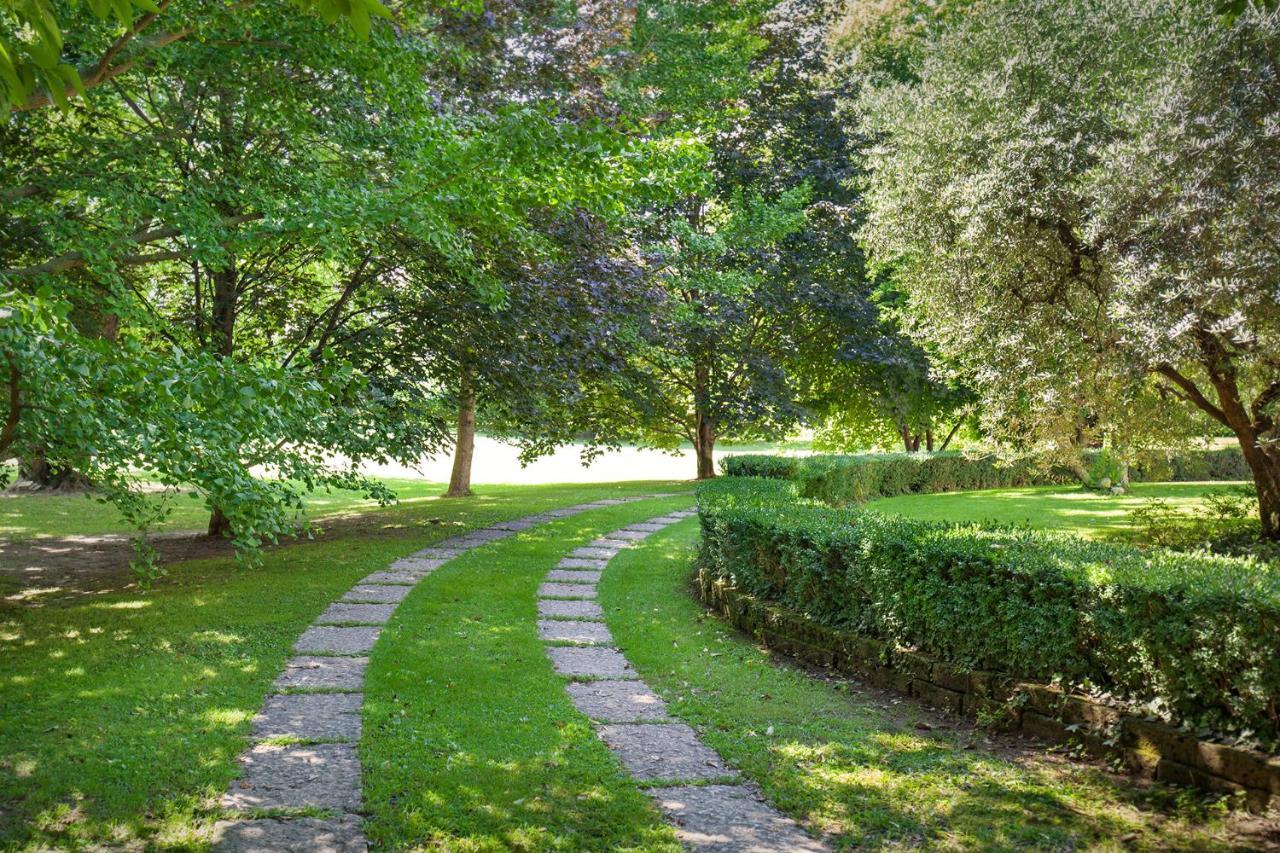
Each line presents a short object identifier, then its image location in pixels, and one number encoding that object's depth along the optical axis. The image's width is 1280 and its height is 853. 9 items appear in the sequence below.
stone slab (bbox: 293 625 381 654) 7.04
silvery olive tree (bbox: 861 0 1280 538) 8.45
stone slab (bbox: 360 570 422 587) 9.80
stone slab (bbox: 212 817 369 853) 3.79
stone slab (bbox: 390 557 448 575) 10.51
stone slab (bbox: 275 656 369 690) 6.09
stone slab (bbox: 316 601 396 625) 8.03
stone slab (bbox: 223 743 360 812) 4.23
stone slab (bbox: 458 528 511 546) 12.83
